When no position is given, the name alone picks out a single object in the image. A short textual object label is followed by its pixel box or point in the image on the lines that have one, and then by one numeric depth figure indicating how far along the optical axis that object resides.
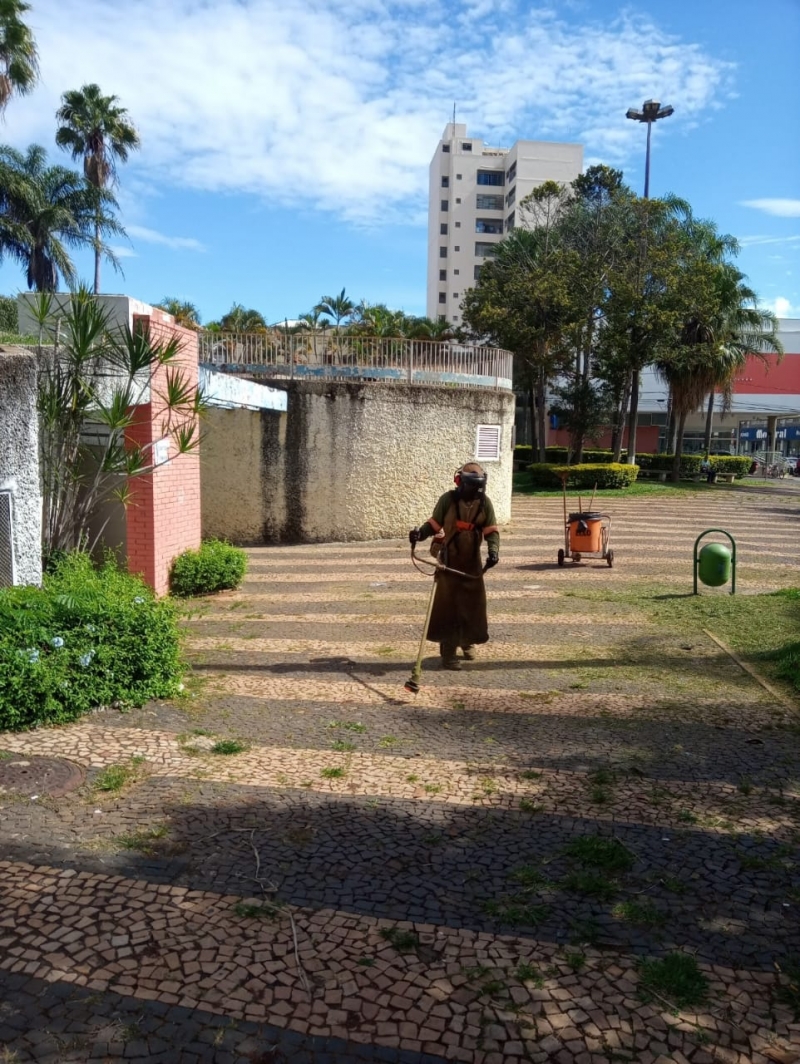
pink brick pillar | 8.46
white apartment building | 70.44
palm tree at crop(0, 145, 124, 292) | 29.20
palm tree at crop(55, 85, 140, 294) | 33.88
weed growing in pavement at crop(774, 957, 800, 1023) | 2.71
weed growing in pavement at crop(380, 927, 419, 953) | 2.97
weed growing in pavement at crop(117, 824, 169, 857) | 3.65
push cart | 12.54
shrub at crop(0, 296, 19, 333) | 14.06
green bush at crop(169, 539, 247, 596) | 9.45
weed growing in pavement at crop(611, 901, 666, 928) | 3.16
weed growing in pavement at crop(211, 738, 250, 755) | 4.85
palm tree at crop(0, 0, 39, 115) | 24.50
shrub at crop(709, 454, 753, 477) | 34.66
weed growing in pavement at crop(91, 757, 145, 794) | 4.26
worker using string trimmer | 7.00
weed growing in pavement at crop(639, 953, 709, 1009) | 2.72
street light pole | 36.31
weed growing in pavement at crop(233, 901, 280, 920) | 3.15
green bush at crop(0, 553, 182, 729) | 4.99
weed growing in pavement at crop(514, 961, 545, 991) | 2.79
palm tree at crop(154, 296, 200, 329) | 32.18
